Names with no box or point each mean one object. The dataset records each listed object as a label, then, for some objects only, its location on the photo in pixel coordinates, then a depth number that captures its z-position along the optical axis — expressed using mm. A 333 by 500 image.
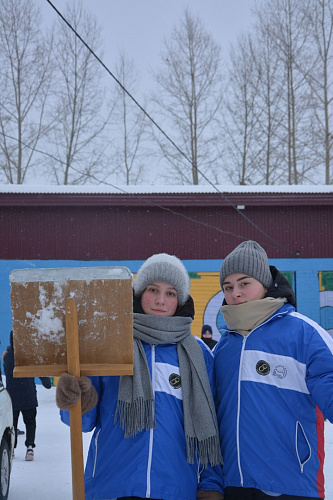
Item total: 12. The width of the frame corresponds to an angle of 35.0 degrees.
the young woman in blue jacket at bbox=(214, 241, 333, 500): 2387
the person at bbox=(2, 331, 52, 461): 7316
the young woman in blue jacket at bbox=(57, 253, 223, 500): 2316
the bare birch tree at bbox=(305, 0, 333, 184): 23094
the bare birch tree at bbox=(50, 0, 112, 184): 24781
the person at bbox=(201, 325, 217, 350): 9672
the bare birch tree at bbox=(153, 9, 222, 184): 24594
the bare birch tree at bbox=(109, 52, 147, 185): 25531
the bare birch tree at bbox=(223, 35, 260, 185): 24578
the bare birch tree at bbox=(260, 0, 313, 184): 23641
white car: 5144
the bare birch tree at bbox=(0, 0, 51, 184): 24047
